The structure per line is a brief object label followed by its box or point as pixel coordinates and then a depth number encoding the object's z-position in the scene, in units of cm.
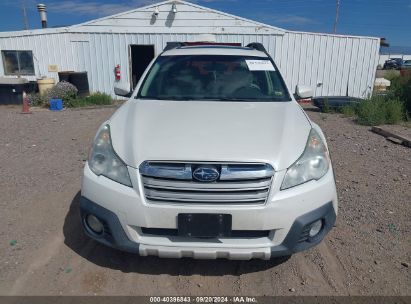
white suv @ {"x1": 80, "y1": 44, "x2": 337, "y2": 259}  203
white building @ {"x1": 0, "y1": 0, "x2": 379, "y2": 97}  1194
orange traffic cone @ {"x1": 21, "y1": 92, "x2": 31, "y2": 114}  955
